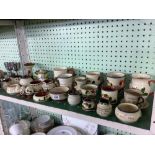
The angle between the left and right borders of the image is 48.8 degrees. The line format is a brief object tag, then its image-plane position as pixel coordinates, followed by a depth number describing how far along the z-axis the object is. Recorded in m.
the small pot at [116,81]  0.78
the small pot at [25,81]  0.94
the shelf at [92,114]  0.61
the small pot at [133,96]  0.68
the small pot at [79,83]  0.84
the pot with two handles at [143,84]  0.70
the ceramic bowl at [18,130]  1.14
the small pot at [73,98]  0.76
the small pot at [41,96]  0.82
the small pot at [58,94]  0.80
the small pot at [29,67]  1.08
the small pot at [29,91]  0.88
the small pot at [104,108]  0.67
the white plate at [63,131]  1.11
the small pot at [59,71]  0.95
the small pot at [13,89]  0.92
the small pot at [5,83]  0.99
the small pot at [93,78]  0.86
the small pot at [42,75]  1.00
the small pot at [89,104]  0.72
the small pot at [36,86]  0.90
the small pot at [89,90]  0.77
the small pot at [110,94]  0.71
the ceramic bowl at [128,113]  0.61
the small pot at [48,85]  0.88
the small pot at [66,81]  0.85
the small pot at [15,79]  1.02
